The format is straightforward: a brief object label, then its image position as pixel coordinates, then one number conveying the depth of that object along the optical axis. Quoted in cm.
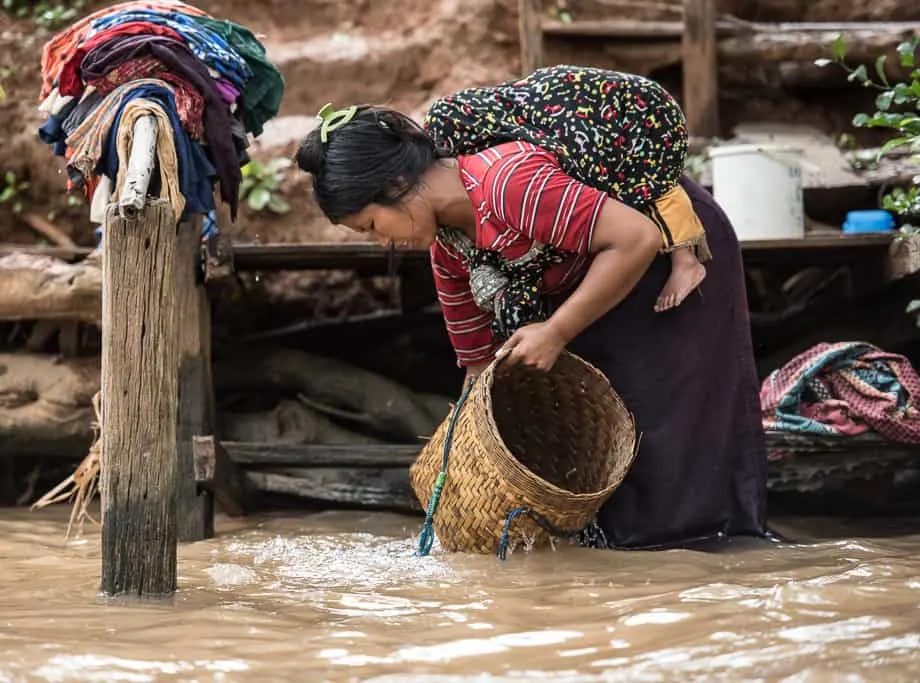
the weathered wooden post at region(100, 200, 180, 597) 597
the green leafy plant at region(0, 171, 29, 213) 1304
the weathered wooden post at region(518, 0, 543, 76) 1291
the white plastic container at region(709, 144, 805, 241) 1041
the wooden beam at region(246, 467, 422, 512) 1061
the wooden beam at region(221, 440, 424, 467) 998
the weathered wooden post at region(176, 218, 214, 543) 912
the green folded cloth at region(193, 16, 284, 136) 866
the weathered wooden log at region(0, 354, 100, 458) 1091
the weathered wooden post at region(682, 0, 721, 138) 1269
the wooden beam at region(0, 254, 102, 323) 1032
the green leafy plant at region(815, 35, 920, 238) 837
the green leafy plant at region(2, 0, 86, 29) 1323
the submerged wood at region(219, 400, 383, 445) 1148
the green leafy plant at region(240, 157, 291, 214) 1273
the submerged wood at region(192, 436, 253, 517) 908
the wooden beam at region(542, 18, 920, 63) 1265
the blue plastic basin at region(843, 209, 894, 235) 1087
